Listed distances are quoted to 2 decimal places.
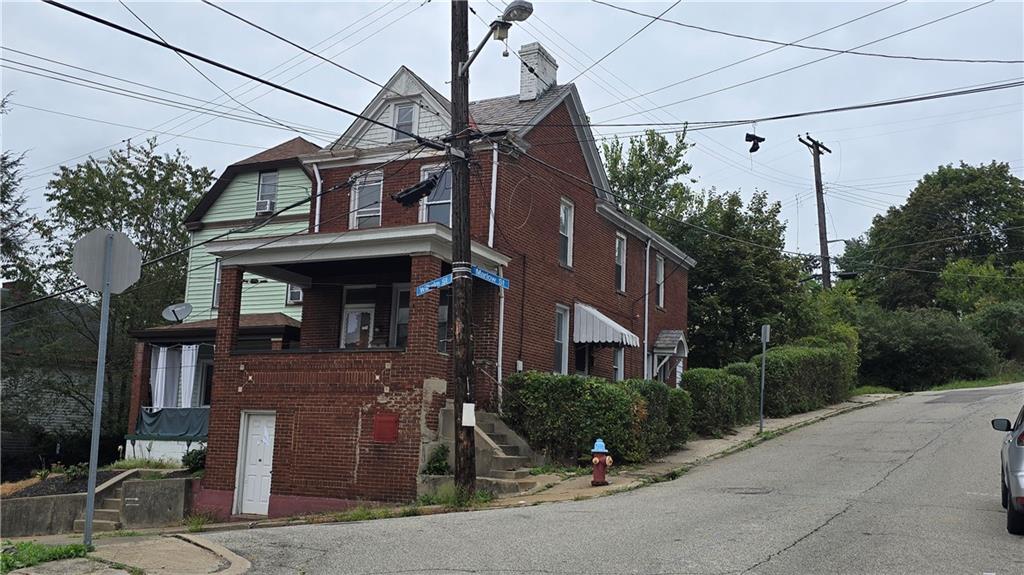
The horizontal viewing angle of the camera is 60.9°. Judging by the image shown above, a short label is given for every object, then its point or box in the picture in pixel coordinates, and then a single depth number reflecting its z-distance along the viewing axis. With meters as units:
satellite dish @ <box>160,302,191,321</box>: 24.80
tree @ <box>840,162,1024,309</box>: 54.56
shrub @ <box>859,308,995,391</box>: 39.62
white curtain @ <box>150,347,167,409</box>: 26.08
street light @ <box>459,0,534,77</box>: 13.20
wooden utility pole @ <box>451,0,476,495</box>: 14.30
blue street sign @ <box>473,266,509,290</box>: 15.59
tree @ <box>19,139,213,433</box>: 32.84
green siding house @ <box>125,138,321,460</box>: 24.55
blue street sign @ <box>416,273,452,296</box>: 15.18
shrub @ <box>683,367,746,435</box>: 21.91
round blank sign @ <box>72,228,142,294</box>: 8.40
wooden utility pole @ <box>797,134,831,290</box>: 41.00
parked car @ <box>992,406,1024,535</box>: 9.12
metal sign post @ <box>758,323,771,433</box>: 21.58
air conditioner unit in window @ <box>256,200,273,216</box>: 27.94
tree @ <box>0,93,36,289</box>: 28.58
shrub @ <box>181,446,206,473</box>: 19.97
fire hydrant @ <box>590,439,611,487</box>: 15.12
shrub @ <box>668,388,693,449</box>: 19.52
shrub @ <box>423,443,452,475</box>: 15.87
